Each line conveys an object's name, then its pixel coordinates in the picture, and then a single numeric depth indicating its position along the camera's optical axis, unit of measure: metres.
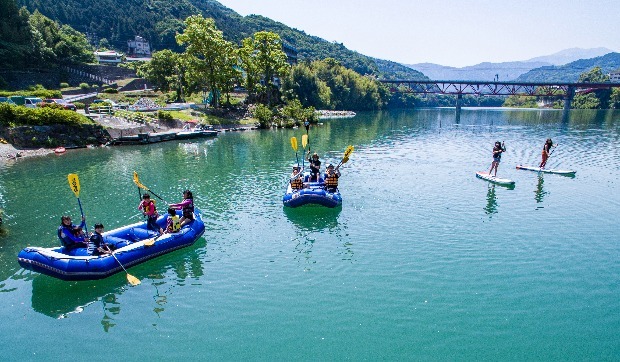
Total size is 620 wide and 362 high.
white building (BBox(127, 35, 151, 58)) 159.12
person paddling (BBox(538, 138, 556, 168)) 31.24
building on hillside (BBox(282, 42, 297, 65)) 145.94
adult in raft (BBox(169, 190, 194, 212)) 17.89
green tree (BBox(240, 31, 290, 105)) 71.62
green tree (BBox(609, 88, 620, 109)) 138.00
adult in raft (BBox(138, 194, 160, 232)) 17.34
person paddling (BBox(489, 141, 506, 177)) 28.72
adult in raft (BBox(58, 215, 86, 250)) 14.40
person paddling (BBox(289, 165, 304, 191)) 22.81
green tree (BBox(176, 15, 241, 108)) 62.22
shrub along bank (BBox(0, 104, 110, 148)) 38.81
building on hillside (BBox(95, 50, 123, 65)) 116.26
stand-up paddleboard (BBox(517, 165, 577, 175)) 30.94
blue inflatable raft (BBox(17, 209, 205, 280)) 13.86
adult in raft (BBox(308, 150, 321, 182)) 24.44
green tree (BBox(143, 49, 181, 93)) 77.38
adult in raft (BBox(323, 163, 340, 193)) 22.84
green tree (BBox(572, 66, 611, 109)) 146.00
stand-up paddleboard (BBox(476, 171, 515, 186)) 27.66
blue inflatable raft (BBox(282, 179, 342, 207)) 21.80
